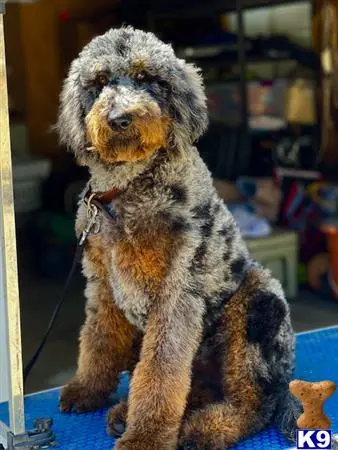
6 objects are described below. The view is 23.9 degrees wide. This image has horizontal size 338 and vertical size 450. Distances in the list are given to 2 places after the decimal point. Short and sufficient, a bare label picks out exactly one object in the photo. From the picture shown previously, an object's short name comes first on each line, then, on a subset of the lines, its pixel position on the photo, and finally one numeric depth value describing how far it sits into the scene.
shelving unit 6.54
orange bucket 5.59
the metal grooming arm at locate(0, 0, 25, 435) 2.39
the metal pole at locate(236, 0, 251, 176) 6.52
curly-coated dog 2.31
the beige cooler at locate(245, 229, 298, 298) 5.66
